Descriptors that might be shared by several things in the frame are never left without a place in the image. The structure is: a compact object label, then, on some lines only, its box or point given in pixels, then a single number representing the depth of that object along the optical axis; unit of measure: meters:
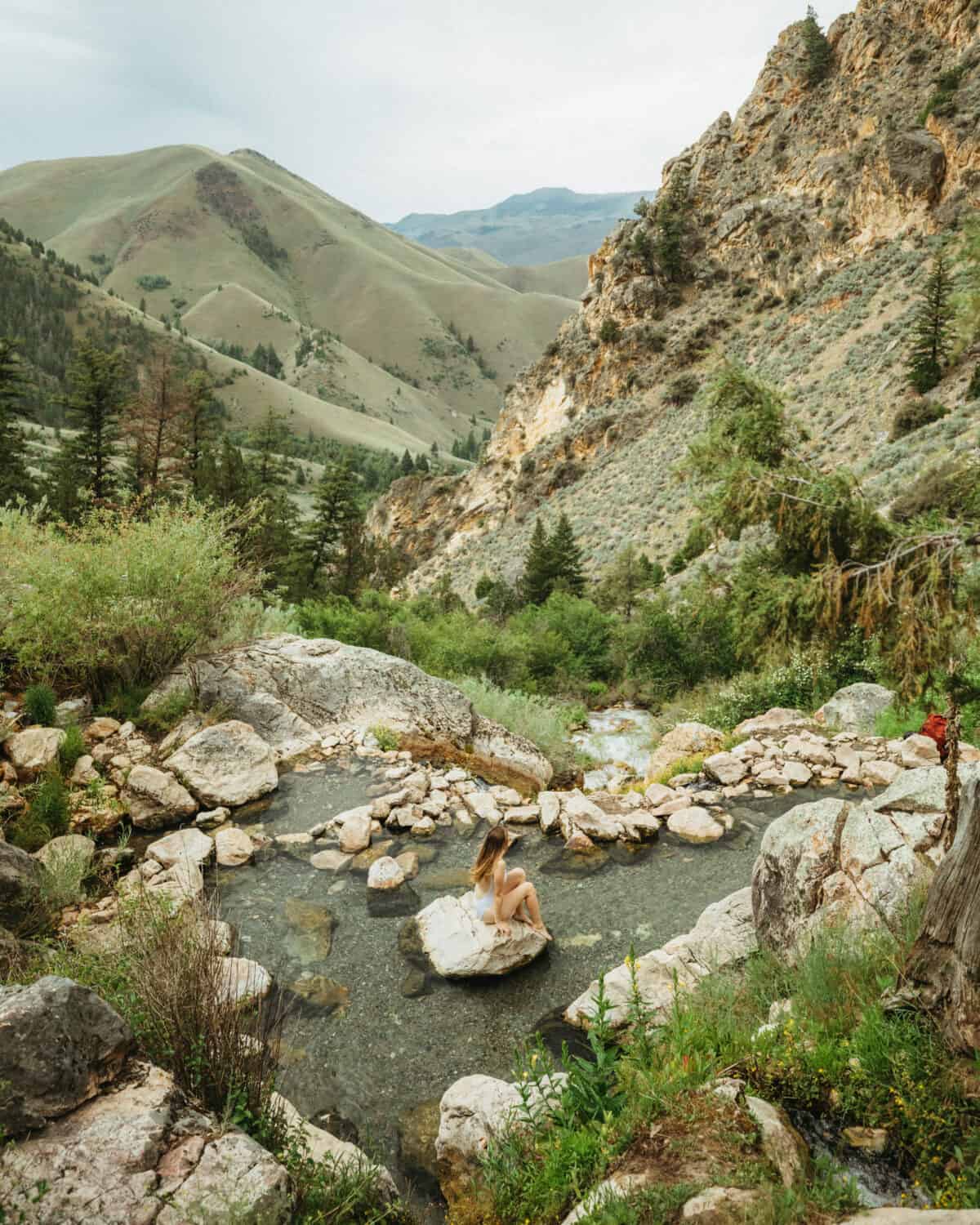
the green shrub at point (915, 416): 25.16
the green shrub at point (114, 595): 8.48
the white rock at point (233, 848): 7.04
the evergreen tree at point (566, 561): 30.33
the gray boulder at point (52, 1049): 2.50
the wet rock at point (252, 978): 4.48
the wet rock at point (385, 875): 6.75
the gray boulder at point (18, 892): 5.04
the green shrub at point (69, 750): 7.57
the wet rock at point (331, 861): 7.08
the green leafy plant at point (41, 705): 7.93
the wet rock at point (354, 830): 7.42
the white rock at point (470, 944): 5.32
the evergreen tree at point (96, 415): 22.09
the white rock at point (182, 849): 6.73
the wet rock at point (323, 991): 5.12
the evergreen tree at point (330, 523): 24.19
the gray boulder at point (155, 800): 7.51
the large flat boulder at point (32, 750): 7.23
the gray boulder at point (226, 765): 8.19
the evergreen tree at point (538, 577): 30.58
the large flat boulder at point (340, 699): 9.95
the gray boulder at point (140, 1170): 2.31
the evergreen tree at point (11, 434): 23.33
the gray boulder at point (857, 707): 10.34
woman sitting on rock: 5.52
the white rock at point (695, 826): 7.69
